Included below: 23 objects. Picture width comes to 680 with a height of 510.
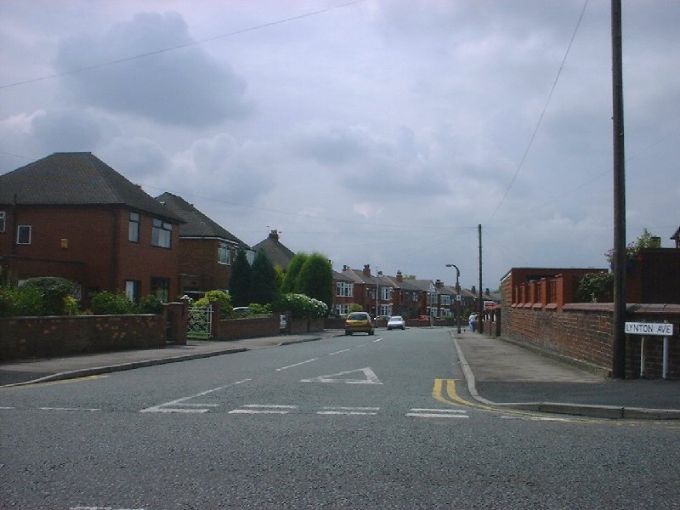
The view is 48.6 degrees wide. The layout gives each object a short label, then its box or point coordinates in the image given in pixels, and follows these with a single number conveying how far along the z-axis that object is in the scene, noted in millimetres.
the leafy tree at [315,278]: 67375
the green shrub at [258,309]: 43538
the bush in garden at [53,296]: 22312
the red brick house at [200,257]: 50188
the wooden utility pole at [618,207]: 14625
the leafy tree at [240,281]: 49469
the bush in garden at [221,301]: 35562
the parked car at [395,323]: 75438
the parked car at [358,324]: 53000
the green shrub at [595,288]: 22234
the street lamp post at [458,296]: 61738
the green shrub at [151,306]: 27875
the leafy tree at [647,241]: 23331
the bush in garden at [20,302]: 19141
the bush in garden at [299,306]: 49250
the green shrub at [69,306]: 23086
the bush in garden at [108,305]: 26719
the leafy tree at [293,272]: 68750
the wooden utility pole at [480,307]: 57888
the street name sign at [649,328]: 13959
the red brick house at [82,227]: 34781
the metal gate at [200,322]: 33594
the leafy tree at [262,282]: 49656
